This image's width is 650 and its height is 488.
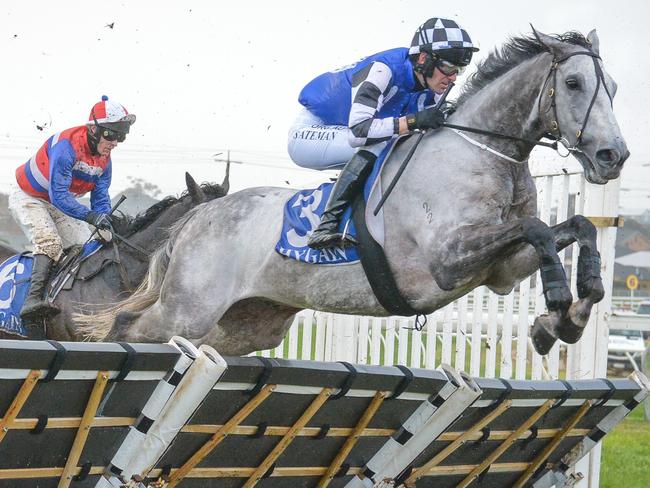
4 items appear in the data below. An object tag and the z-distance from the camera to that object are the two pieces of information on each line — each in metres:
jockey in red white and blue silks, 12.90
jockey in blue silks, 9.75
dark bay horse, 12.82
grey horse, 8.84
